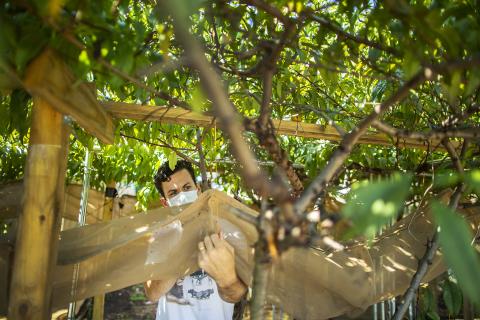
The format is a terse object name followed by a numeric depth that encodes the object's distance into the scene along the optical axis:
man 1.78
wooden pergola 1.38
